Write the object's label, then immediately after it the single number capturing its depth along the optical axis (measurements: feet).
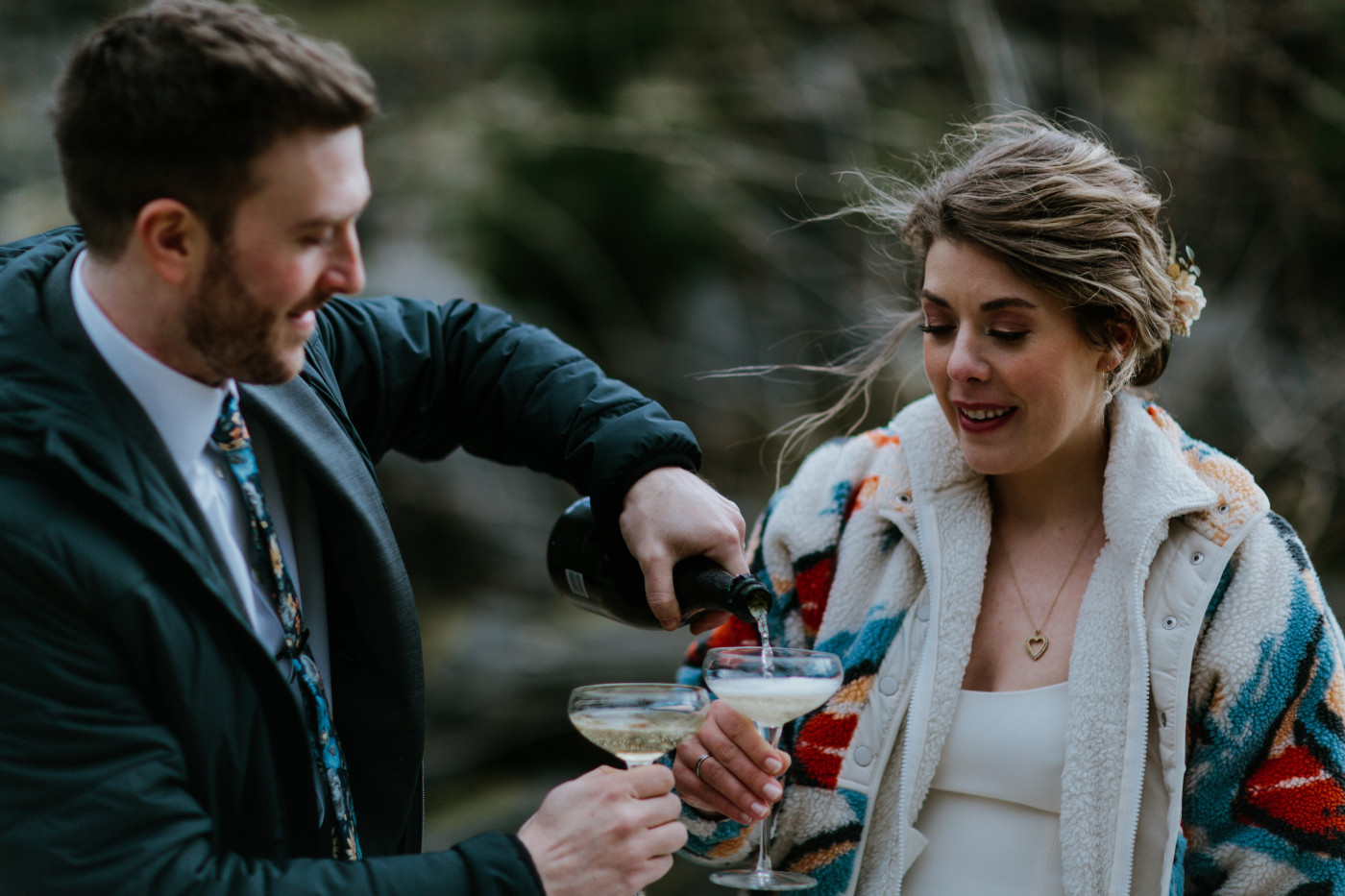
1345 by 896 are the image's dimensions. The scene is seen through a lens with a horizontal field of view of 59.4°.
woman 6.73
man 4.39
